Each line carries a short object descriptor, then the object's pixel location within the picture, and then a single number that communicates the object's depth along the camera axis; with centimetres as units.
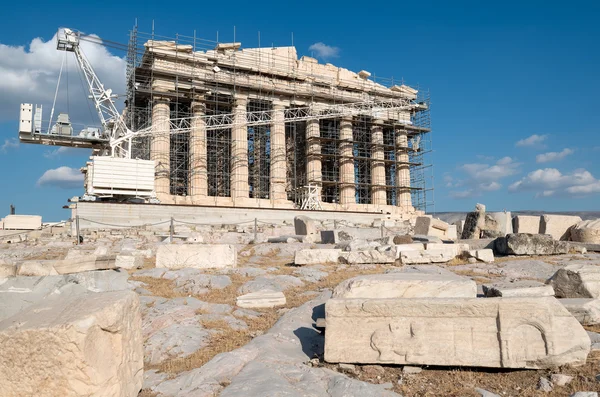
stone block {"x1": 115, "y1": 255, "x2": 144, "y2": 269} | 1023
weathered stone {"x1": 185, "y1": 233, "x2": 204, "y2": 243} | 1510
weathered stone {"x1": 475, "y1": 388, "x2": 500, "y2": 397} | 345
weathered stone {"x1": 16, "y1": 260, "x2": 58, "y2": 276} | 760
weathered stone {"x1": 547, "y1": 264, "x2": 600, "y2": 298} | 589
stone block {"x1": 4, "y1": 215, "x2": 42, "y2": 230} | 2389
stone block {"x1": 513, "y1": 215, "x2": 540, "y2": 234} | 1576
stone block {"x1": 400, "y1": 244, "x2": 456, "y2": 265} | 1091
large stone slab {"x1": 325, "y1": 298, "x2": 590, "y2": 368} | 385
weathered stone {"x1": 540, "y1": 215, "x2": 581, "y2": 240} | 1491
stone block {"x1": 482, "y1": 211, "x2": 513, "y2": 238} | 1588
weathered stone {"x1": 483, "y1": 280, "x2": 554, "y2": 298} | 525
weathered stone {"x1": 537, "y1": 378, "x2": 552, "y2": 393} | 349
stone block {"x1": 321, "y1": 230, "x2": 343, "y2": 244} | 1574
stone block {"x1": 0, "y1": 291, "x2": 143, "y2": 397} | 300
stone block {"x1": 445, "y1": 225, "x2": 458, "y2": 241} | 1798
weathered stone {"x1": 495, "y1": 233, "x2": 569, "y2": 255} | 1178
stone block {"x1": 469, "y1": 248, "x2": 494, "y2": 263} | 1108
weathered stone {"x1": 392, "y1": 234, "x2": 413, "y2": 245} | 1330
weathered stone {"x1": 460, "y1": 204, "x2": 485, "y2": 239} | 1588
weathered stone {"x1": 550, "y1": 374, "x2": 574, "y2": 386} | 355
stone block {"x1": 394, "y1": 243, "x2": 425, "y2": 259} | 1101
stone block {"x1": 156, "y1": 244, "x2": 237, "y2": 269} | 999
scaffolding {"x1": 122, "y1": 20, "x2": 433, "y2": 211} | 2820
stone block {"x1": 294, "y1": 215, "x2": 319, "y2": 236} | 1772
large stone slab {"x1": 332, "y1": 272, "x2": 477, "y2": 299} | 530
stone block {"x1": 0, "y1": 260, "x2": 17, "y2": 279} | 761
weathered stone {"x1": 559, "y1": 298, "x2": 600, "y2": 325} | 505
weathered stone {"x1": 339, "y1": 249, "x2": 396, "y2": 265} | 1100
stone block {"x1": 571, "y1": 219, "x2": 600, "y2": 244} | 1333
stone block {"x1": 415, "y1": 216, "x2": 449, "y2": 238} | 1717
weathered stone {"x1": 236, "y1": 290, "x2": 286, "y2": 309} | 680
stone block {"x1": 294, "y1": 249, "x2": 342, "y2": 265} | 1120
